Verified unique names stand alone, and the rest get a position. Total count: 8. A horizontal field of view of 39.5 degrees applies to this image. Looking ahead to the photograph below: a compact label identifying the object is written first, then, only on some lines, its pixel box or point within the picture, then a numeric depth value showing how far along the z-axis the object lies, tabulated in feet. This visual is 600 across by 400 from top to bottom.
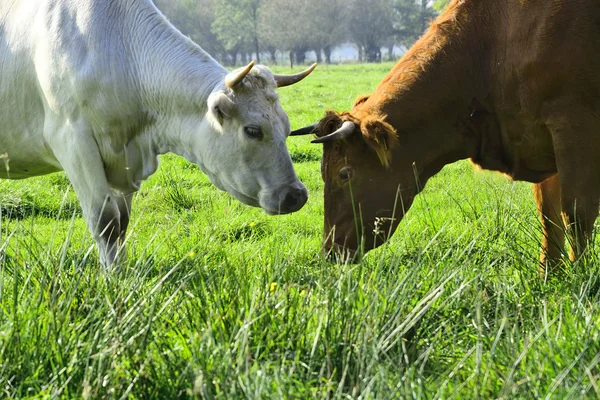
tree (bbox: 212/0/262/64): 375.86
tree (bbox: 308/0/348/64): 371.97
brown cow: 16.81
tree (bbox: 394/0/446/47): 365.61
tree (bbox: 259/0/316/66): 366.22
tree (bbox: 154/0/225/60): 377.48
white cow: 17.54
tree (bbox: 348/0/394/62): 374.84
